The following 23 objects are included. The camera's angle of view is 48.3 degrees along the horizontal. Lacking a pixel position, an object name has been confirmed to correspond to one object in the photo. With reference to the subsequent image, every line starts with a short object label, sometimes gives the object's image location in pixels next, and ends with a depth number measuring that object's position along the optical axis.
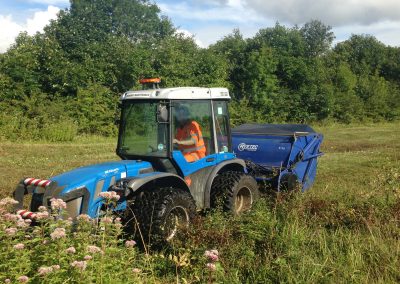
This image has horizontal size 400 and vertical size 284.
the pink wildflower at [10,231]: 3.18
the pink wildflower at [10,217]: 3.47
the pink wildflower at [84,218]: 3.58
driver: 5.62
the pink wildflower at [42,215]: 3.42
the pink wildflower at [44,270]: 2.75
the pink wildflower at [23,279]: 2.78
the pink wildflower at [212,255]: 3.42
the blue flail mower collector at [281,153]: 7.71
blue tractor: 4.77
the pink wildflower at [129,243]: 3.68
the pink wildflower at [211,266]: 3.35
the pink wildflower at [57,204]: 3.60
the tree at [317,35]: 46.28
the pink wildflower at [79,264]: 2.84
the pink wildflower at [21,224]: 3.39
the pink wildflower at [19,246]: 3.02
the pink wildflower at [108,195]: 3.85
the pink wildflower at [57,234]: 3.12
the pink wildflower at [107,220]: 3.62
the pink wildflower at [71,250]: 3.03
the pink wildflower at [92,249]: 3.06
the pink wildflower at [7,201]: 3.70
